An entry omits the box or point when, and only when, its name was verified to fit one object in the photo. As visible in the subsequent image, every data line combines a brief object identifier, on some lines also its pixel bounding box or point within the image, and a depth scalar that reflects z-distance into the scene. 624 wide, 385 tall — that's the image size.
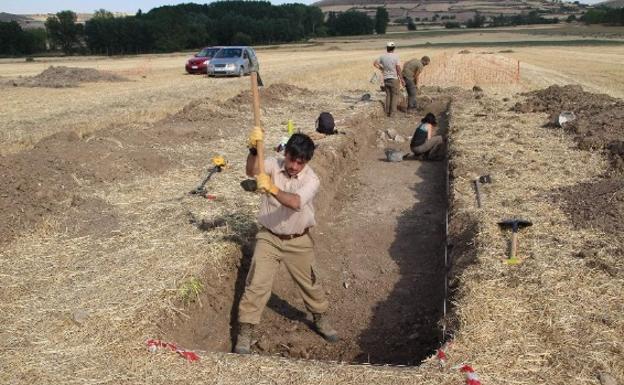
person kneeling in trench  12.32
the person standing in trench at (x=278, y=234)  5.32
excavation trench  5.96
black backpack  12.45
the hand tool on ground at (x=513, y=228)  6.19
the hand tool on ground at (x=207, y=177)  8.68
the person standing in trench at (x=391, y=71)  16.12
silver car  29.02
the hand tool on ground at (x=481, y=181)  8.74
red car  31.62
